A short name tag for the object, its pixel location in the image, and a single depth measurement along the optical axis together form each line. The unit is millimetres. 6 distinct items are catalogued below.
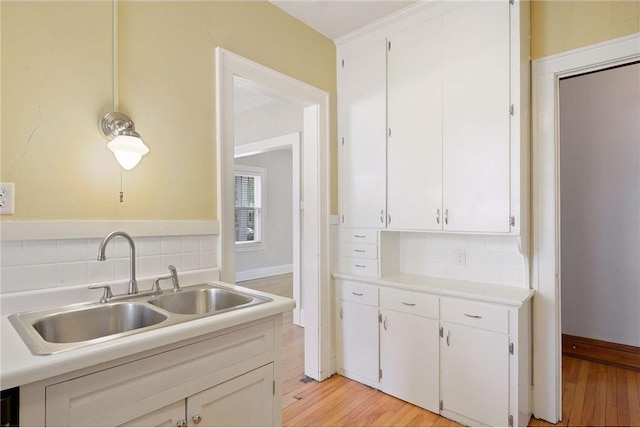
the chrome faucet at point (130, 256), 1356
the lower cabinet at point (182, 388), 936
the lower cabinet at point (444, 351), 1945
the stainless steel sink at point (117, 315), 1163
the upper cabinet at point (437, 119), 2018
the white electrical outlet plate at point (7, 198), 1297
